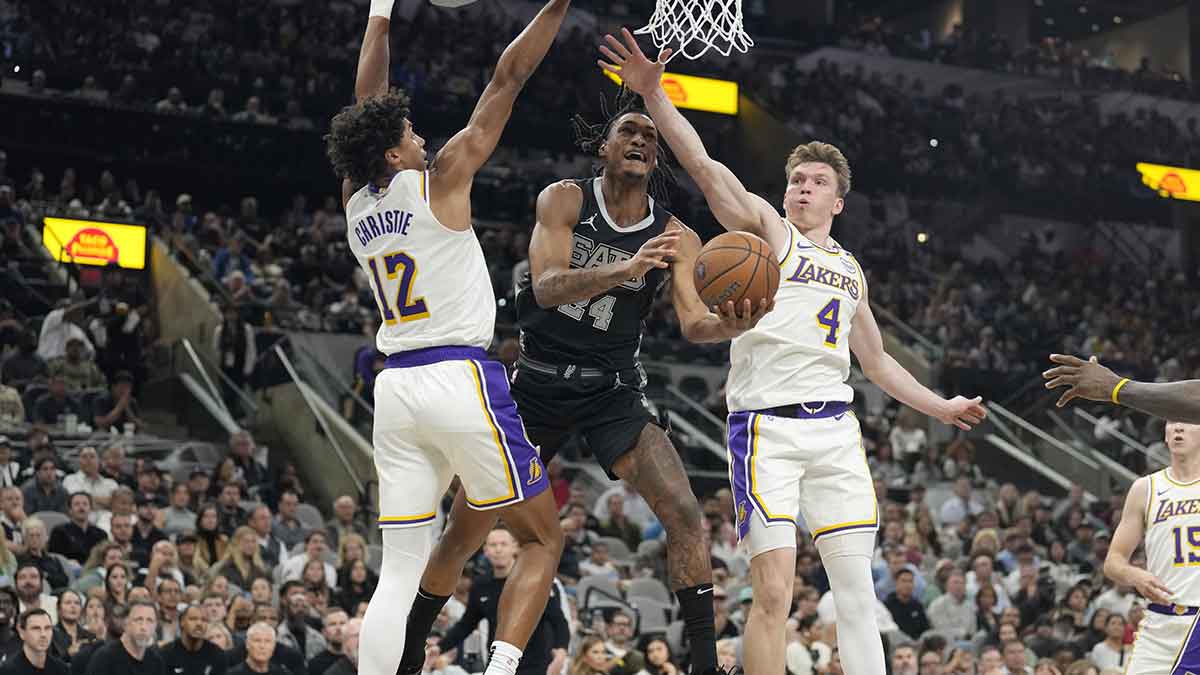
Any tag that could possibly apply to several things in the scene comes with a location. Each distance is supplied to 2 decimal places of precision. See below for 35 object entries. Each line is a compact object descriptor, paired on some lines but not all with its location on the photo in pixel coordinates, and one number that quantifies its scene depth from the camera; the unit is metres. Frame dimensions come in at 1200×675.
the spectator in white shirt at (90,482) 12.86
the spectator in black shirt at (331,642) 10.44
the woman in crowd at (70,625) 10.18
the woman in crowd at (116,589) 10.53
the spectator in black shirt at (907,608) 13.69
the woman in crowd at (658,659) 10.94
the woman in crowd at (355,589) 11.77
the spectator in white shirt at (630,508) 15.46
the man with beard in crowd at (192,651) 10.00
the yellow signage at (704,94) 26.72
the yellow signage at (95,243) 18.92
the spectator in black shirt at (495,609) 9.28
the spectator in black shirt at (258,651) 9.95
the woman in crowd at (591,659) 10.32
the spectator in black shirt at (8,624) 9.77
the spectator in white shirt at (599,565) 13.46
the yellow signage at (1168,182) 29.88
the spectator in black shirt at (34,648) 9.41
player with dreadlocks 6.21
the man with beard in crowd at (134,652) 9.62
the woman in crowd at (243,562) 11.89
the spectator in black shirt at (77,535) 11.86
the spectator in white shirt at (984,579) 14.45
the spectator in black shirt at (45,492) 12.41
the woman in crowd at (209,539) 12.06
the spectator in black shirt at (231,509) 12.87
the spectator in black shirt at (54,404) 15.36
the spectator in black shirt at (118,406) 15.82
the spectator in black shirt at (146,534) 12.09
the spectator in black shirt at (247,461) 14.61
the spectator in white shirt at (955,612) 13.96
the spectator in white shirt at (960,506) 17.22
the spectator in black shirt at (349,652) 10.28
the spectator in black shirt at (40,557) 11.17
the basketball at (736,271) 5.82
